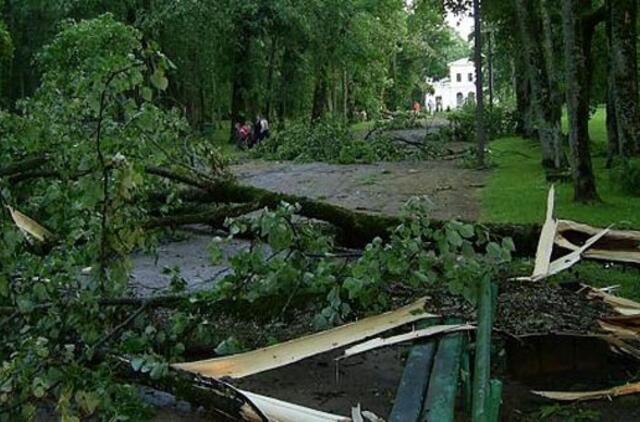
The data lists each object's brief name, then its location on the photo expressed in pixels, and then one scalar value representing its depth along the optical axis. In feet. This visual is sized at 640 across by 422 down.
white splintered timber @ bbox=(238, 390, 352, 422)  10.98
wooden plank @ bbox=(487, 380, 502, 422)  10.47
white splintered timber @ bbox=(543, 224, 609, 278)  16.60
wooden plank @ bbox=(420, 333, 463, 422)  10.52
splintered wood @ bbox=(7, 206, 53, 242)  16.75
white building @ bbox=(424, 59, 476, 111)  417.08
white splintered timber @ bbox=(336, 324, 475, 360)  12.76
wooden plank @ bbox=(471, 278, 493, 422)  10.75
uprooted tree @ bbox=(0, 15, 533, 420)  13.01
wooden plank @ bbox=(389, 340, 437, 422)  10.84
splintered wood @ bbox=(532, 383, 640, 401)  15.31
